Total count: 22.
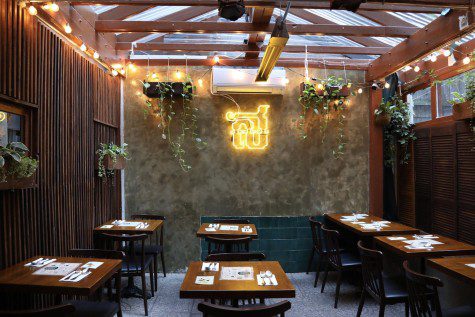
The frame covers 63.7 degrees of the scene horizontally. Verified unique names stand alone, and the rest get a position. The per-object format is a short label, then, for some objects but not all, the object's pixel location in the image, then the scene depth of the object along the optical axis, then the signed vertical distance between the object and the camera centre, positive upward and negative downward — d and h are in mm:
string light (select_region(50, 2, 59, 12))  3456 +1471
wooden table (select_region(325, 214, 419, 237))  4812 -843
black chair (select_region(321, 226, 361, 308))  4777 -1230
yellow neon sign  6277 +609
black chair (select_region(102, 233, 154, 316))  4336 -1141
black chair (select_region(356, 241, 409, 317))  3621 -1215
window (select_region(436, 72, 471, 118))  5145 +1027
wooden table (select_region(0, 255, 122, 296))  2744 -843
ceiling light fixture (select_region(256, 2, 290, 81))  3611 +1209
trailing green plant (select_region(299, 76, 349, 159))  6148 +1016
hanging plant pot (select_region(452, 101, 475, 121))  4512 +635
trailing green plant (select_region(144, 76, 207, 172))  6203 +733
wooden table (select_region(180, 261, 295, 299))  2699 -884
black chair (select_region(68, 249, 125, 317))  3188 -1188
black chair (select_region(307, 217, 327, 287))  5383 -1104
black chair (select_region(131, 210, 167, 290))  5212 -1135
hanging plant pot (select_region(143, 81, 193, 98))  5840 +1210
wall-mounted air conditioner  5973 +1332
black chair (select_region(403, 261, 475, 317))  2832 -1027
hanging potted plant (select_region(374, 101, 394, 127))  6207 +833
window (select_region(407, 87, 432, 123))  5984 +959
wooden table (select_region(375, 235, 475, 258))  3826 -881
